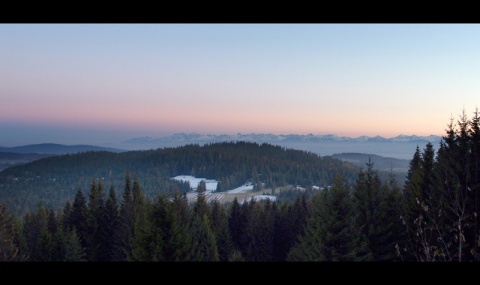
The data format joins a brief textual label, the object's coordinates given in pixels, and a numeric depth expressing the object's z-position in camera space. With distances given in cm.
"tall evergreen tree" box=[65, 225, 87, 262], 2185
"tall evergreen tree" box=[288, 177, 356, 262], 1555
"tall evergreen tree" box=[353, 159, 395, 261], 1681
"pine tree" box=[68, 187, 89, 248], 2797
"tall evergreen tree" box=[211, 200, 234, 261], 2811
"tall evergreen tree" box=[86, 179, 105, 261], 2750
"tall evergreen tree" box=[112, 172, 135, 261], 2666
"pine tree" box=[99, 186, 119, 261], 2802
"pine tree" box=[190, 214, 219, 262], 2281
